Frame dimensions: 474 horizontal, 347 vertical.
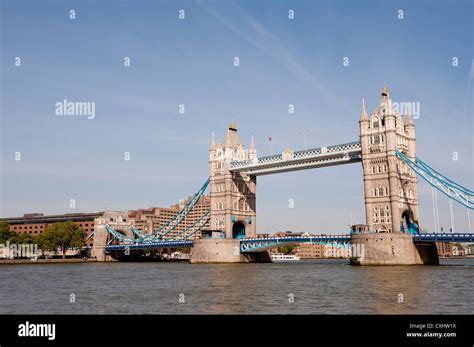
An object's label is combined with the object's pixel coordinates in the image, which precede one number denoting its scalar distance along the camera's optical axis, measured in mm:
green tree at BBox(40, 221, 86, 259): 119125
